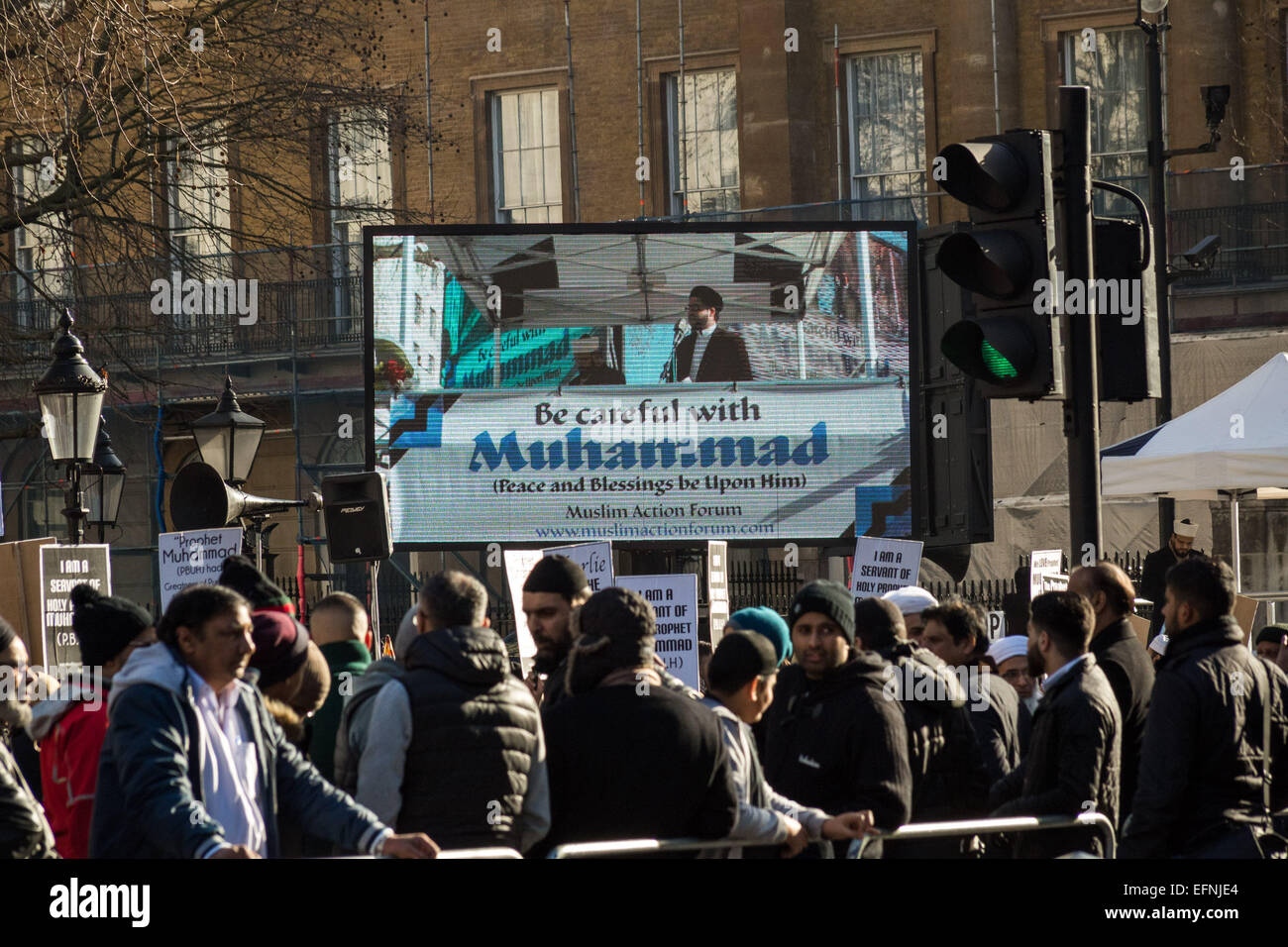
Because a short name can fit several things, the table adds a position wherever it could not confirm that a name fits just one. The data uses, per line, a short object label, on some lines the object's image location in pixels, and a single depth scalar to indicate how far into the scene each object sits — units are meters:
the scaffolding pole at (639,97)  31.88
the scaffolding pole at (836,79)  30.94
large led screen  20.08
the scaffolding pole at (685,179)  31.78
